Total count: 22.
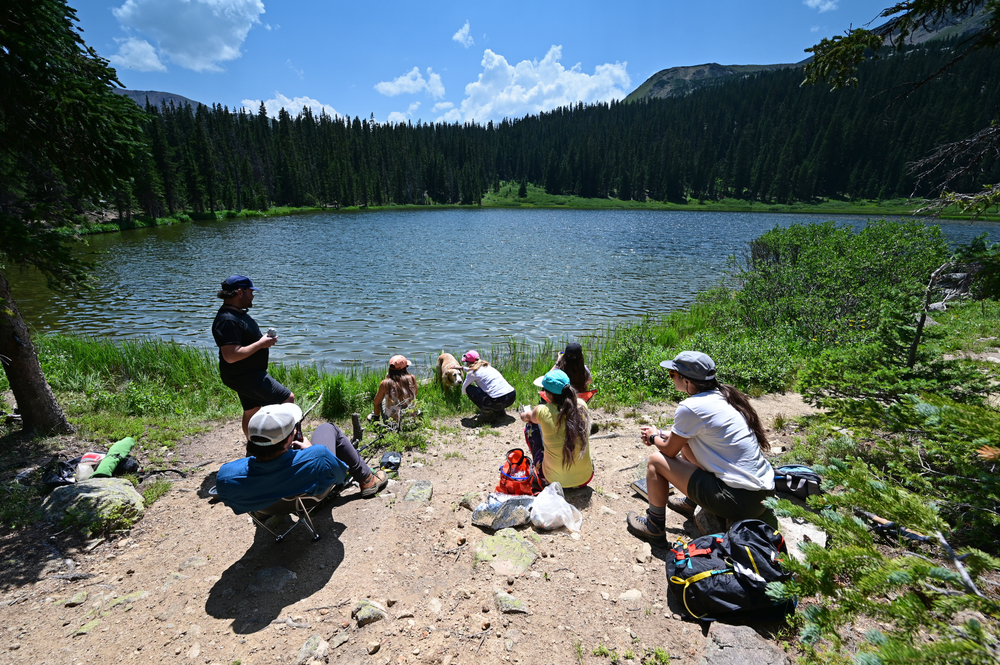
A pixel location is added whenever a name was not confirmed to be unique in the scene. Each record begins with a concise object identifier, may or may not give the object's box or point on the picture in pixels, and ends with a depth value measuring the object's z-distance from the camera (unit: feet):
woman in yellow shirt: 16.44
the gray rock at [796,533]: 12.97
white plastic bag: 15.12
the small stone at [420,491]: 17.61
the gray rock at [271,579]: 12.95
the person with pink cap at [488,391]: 26.00
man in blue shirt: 12.82
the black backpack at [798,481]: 14.71
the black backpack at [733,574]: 10.50
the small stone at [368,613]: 11.33
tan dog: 29.89
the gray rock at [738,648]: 9.29
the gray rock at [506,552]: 13.10
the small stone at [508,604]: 11.52
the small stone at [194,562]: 14.29
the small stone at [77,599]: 12.38
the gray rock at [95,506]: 15.47
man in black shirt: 17.21
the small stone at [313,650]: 10.38
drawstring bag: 17.10
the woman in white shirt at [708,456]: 12.69
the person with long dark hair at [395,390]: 24.73
